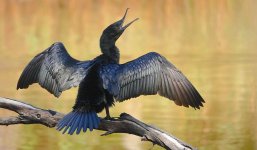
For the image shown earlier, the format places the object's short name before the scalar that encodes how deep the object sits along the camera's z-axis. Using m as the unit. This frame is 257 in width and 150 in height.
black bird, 15.98
